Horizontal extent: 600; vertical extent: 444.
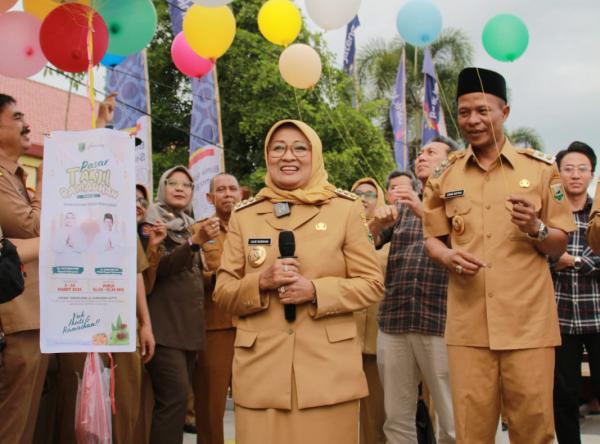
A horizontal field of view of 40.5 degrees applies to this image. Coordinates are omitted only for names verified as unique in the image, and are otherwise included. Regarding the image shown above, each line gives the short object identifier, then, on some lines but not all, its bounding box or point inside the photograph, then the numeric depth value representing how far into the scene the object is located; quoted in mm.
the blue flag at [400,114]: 23938
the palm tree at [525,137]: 36534
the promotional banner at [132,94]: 13719
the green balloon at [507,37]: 5770
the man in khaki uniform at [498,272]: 4332
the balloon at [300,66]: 7730
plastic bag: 4730
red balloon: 5645
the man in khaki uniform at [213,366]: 6602
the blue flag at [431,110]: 17906
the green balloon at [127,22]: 5953
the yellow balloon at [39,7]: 6285
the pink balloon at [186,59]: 8703
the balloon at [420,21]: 7227
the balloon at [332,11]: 7129
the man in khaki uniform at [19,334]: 4789
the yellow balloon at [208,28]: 7271
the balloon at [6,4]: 6056
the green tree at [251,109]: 25688
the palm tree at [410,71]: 33938
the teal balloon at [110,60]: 6743
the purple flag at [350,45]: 28564
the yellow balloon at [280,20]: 7703
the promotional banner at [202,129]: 12875
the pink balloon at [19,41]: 6102
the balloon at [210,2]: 6220
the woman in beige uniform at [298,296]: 4227
